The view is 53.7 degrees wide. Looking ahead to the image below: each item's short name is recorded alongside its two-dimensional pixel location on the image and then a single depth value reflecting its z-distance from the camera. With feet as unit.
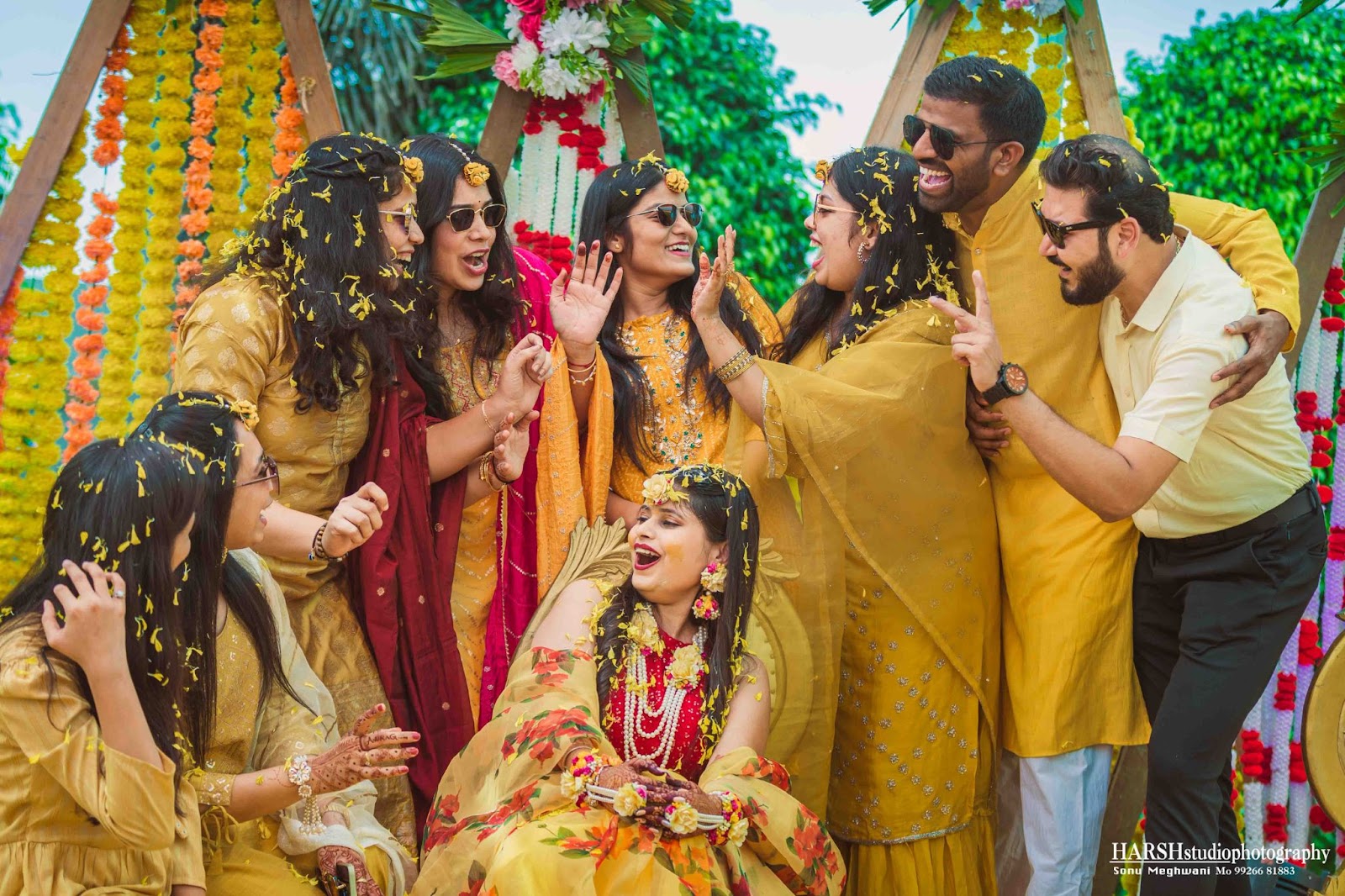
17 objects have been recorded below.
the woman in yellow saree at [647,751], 9.04
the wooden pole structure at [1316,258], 14.12
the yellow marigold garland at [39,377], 13.99
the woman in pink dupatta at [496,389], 12.58
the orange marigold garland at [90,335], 14.28
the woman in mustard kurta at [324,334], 11.07
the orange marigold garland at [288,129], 14.62
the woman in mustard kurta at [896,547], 10.89
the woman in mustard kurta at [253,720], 8.91
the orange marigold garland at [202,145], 14.43
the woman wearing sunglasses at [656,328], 13.01
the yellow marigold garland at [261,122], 14.69
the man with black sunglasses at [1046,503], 11.12
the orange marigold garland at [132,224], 14.34
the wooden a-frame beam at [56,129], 14.07
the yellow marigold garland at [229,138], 14.55
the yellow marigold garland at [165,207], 14.37
